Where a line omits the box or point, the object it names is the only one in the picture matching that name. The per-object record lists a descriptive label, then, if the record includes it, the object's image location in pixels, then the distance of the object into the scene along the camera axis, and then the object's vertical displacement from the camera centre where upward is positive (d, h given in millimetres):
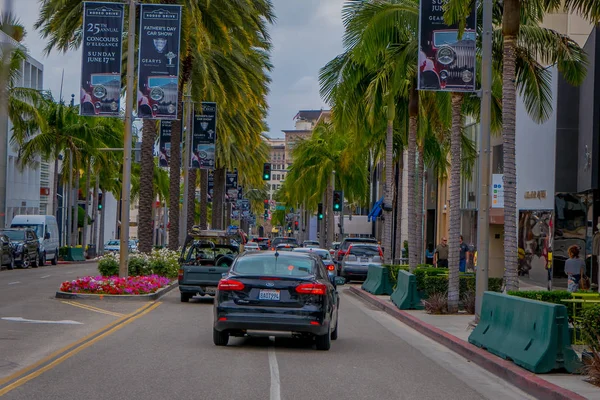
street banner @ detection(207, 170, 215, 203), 64850 +2483
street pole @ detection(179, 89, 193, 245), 42281 +2569
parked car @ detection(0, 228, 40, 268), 45844 -1517
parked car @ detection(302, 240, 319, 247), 54584 -1176
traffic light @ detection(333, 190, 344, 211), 51825 +1241
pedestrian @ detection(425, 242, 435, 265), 46481 -1409
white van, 52969 -591
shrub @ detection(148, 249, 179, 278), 32219 -1567
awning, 53747 +735
